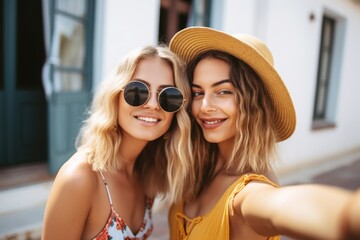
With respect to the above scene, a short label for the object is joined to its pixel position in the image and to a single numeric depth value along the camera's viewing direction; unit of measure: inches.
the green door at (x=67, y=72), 141.6
